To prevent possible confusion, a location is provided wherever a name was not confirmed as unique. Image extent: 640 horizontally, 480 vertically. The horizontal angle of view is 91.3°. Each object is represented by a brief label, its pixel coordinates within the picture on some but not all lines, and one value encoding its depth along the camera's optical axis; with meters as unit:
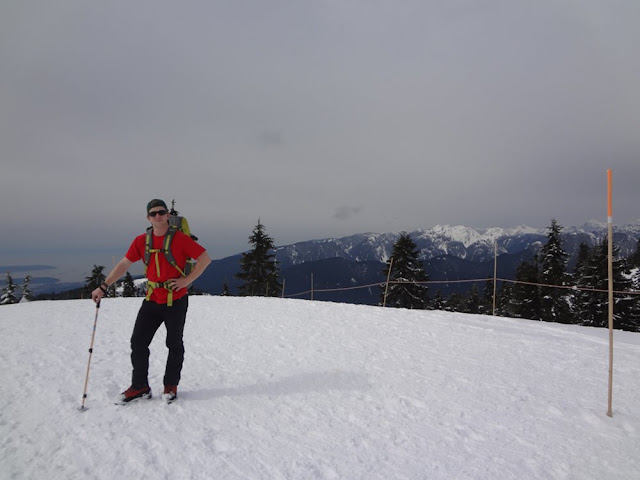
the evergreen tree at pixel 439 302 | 39.46
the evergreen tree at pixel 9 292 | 36.76
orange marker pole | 3.85
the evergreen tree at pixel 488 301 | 44.28
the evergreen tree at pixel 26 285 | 37.28
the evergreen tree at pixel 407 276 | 28.27
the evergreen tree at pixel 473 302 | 48.12
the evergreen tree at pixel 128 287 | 42.81
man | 3.59
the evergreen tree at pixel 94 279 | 39.50
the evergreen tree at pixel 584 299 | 28.30
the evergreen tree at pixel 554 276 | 29.16
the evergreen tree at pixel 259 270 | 32.62
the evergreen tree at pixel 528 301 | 29.95
